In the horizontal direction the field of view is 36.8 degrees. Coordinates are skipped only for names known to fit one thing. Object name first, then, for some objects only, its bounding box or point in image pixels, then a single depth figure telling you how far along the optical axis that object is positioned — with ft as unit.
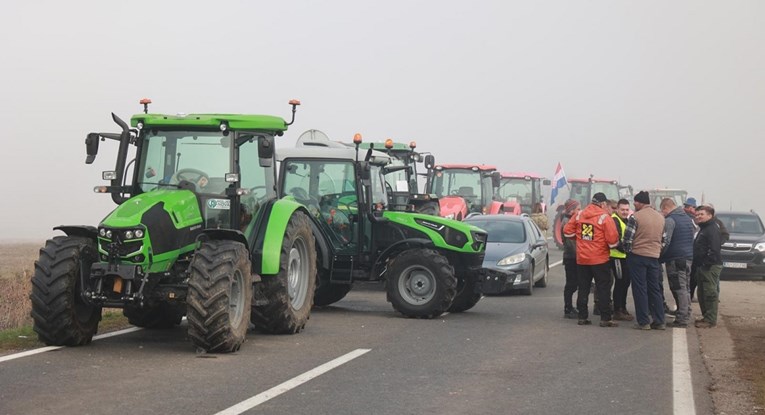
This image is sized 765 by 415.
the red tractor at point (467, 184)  108.27
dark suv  89.25
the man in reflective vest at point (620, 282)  57.41
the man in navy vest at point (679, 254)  55.67
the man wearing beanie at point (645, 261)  53.16
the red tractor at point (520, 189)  131.75
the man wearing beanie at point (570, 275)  57.32
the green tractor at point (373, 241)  55.77
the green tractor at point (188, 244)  39.24
